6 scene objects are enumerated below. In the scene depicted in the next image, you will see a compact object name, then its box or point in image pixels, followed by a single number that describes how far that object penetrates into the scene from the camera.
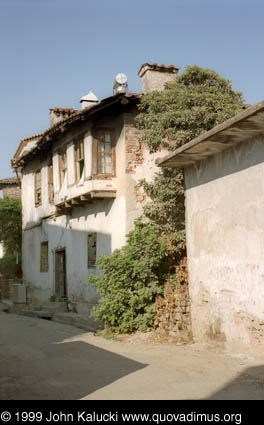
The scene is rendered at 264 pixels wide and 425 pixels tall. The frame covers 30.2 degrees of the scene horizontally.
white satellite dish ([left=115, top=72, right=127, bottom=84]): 16.22
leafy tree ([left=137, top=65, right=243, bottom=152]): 13.08
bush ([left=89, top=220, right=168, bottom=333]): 11.78
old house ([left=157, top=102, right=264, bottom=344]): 8.15
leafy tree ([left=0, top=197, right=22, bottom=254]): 26.16
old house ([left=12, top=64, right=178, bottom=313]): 14.71
